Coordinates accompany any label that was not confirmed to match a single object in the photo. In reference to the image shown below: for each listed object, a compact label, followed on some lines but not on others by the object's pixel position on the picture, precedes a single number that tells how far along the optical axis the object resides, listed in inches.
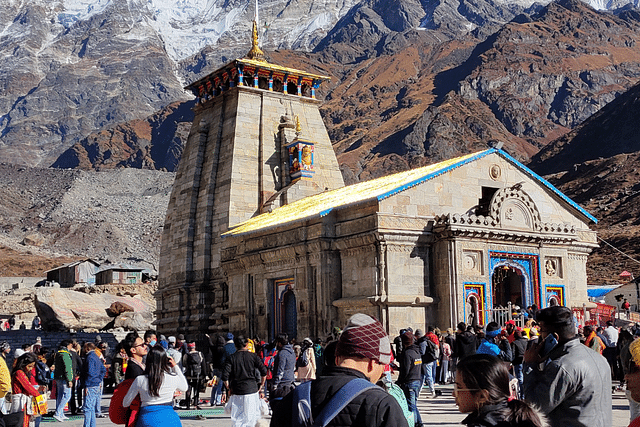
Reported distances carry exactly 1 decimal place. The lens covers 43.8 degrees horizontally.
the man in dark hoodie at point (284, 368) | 532.7
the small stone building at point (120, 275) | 3036.4
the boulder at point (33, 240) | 4191.9
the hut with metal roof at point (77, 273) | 3083.2
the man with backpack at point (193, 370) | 724.0
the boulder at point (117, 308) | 1909.4
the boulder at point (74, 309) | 1768.0
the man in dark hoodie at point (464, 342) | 655.1
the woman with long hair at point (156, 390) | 315.3
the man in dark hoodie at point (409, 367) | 479.0
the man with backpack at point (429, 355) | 677.3
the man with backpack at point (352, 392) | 179.3
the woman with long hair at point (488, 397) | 174.4
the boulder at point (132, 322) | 1799.7
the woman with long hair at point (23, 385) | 415.2
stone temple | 964.6
